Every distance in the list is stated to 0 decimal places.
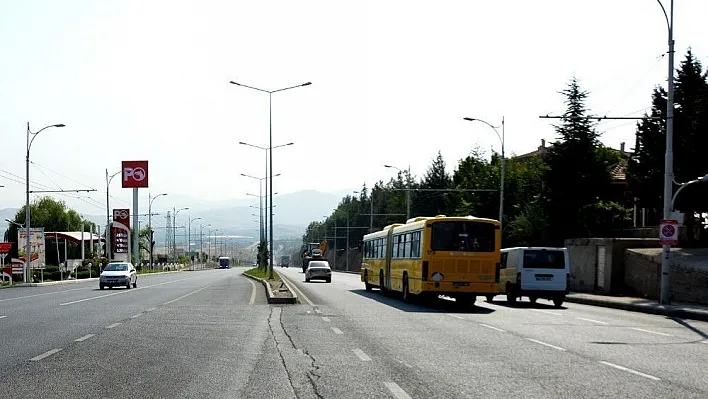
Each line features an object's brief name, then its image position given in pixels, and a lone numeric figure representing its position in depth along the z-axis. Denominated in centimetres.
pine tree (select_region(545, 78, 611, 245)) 5434
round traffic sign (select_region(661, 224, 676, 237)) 2943
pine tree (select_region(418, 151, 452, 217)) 10873
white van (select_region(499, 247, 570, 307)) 3422
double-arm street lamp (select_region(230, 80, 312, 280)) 5528
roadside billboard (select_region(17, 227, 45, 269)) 7097
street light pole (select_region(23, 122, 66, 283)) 6025
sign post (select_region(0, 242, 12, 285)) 6199
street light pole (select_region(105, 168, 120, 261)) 8932
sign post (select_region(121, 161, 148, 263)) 11456
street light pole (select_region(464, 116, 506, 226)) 5428
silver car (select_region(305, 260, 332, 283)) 6521
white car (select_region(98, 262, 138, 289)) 5041
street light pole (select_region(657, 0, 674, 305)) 3061
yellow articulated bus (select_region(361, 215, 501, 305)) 2941
